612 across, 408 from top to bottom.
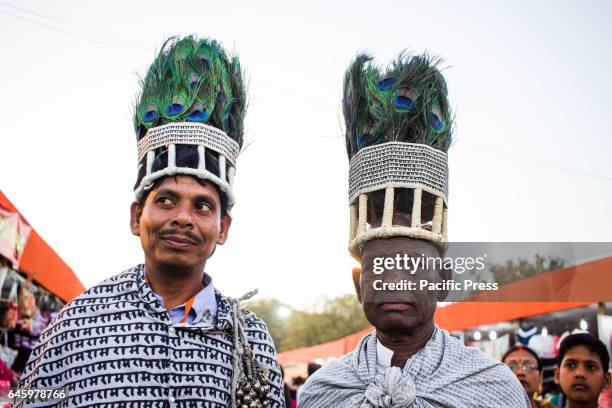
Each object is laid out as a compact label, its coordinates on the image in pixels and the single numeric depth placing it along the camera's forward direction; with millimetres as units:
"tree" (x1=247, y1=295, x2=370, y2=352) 45166
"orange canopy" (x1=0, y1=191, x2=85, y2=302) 6527
